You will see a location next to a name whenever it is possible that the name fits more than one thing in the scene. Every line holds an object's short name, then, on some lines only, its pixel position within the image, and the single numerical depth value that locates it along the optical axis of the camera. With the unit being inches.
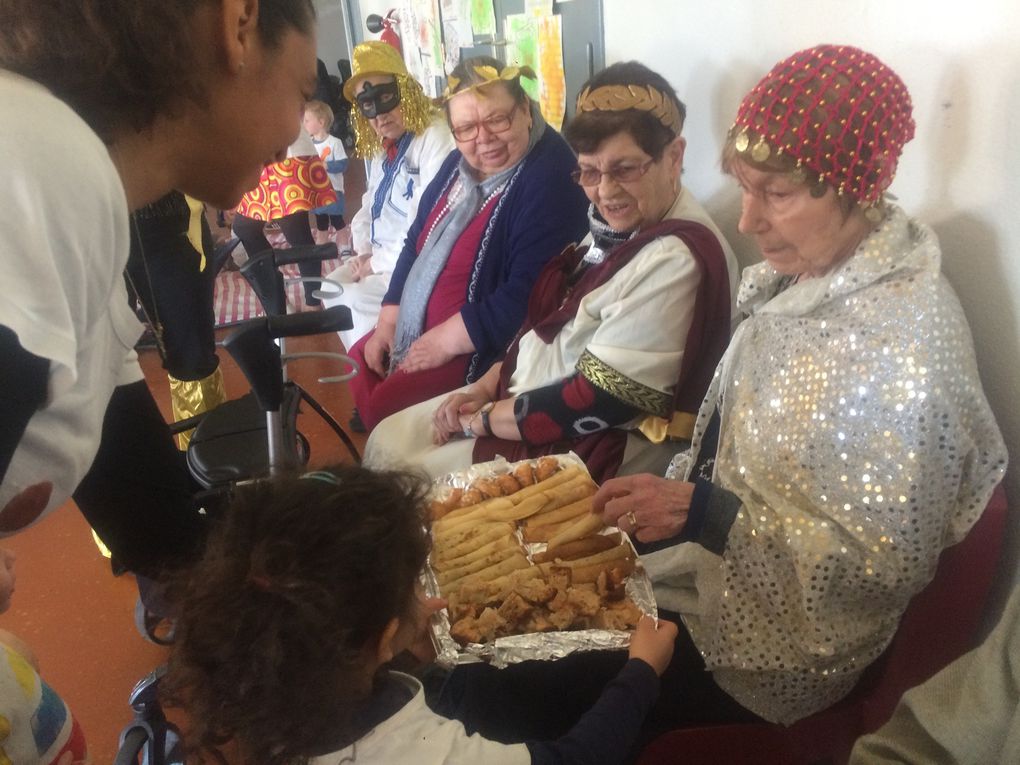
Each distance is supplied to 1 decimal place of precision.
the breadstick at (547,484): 48.7
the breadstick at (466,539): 45.4
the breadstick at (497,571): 43.3
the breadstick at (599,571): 43.0
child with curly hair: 29.6
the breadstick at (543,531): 46.5
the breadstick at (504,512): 47.2
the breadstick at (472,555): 44.6
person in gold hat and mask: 98.7
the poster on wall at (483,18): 101.7
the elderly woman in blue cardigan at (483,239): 74.0
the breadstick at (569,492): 48.6
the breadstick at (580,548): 44.6
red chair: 37.6
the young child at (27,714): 35.0
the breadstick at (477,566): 43.8
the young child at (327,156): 147.2
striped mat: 147.3
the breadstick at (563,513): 47.4
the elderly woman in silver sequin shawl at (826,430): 35.4
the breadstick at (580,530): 45.3
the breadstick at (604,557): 43.8
